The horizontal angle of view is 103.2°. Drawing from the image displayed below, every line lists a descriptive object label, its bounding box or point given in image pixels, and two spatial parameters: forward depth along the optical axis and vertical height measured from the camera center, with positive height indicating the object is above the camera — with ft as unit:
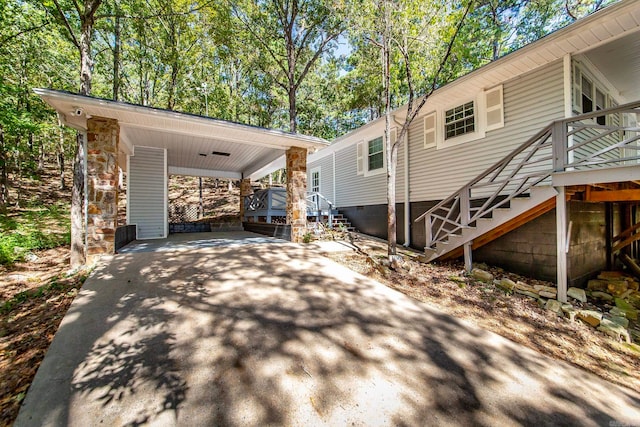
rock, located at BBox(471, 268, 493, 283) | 15.52 -3.99
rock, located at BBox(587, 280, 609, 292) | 15.72 -4.67
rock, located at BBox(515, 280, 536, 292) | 13.97 -4.25
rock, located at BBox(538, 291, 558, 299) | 13.17 -4.39
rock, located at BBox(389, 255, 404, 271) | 16.57 -3.36
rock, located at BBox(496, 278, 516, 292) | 14.42 -4.24
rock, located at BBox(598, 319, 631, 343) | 10.54 -5.05
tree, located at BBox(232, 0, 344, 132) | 36.04 +27.68
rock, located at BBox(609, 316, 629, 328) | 11.69 -5.22
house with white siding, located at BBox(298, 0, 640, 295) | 13.00 +4.34
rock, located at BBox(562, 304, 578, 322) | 11.66 -4.71
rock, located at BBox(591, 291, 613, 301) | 14.73 -5.01
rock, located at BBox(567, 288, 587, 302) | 13.33 -4.44
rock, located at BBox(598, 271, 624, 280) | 16.76 -4.32
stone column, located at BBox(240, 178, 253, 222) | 38.81 +3.70
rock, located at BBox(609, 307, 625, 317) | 12.92 -5.25
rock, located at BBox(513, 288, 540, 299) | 13.54 -4.49
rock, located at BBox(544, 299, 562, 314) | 12.17 -4.65
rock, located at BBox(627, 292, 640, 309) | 14.55 -5.25
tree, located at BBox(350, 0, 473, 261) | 16.38 +12.32
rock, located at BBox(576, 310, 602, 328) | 11.22 -4.79
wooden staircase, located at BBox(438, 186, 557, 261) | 13.35 -0.65
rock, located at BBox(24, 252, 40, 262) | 20.17 -3.45
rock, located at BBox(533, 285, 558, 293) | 13.45 -4.18
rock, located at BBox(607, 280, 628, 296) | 15.31 -4.73
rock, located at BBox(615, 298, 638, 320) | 13.15 -5.34
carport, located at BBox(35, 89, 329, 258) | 15.46 +5.84
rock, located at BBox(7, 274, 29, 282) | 15.71 -3.98
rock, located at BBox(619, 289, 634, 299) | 15.06 -5.01
